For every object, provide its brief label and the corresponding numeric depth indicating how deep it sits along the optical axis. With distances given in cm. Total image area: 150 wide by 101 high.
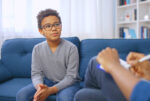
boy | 131
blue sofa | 156
